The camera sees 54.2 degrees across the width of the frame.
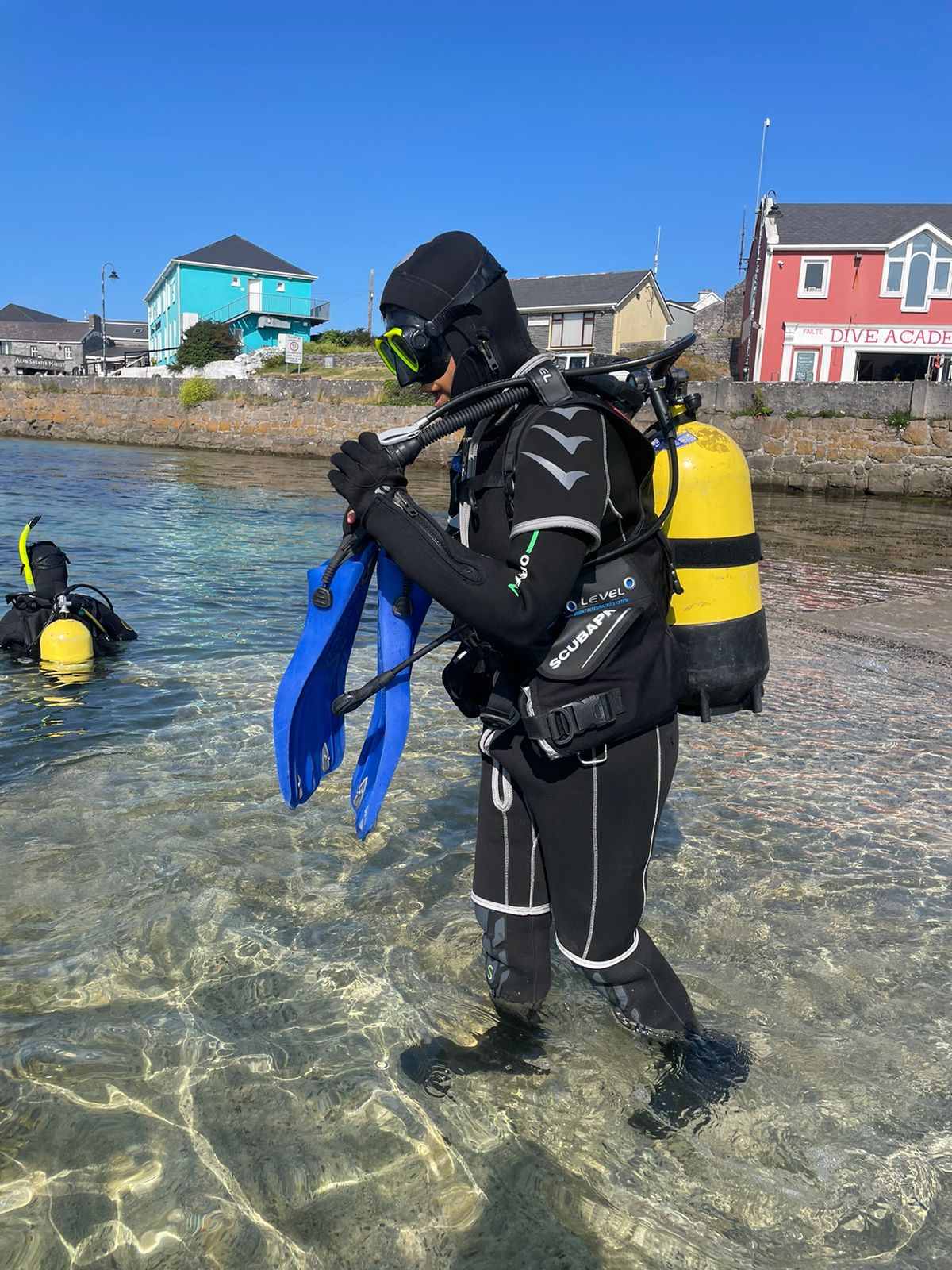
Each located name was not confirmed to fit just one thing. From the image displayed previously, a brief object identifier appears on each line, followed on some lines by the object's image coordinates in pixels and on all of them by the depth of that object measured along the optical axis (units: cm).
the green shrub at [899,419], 2503
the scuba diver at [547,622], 203
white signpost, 4400
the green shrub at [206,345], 4853
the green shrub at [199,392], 3956
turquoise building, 6000
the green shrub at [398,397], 3566
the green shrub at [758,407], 2707
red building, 3372
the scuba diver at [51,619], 681
